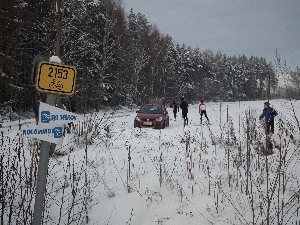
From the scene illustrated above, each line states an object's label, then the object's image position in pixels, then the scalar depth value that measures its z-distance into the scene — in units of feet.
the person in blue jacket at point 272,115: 28.84
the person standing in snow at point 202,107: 49.50
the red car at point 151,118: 39.45
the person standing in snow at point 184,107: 48.82
